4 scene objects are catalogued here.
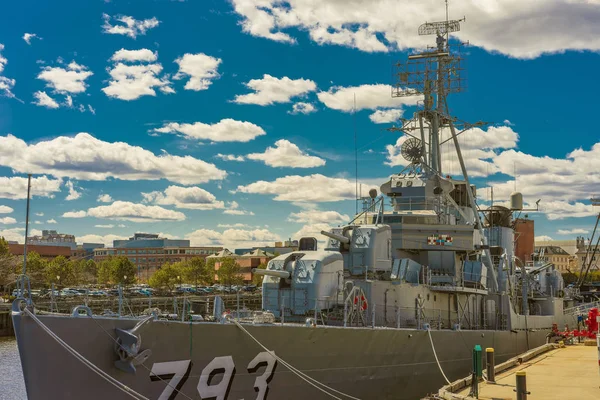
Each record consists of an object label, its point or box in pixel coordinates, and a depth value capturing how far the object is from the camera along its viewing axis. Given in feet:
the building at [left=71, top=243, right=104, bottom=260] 621.84
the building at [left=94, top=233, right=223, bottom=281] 354.21
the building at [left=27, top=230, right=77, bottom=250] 445.09
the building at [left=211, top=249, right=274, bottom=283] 302.45
